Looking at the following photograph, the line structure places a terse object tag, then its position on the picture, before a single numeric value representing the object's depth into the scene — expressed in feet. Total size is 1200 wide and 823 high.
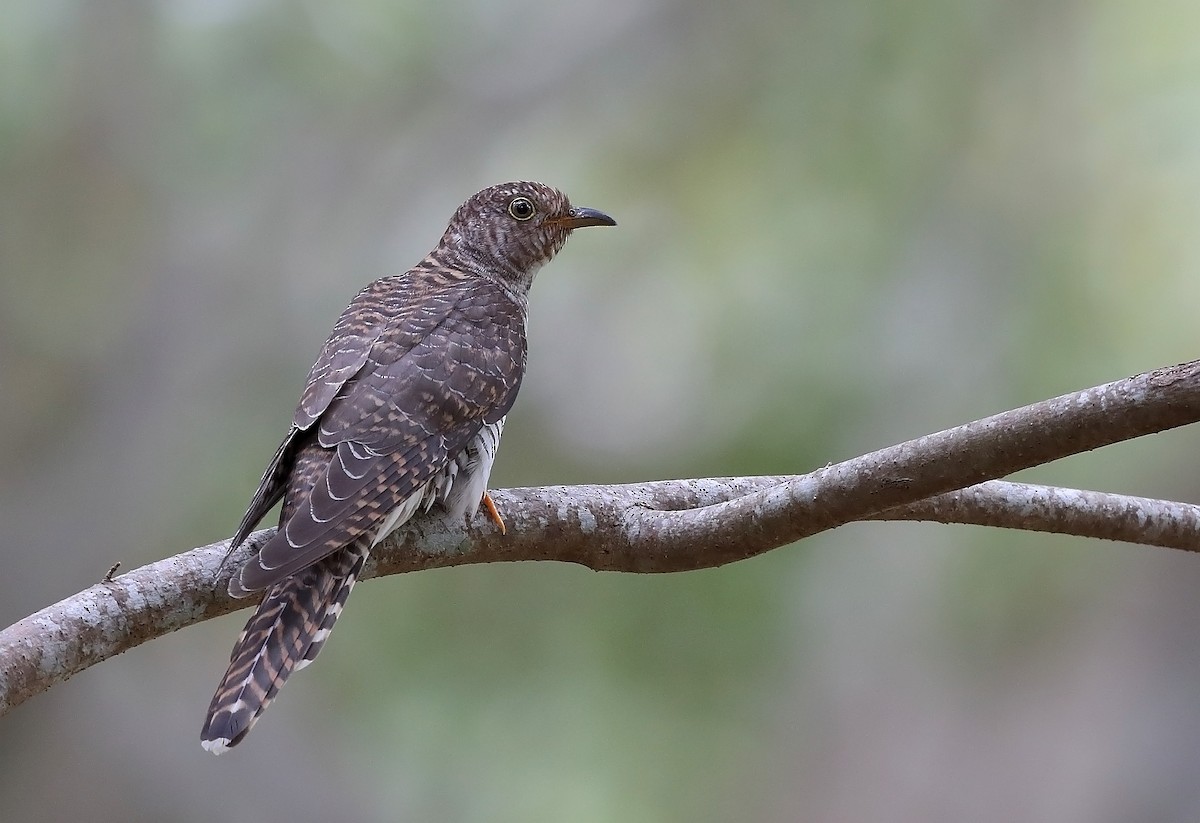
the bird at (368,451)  19.17
